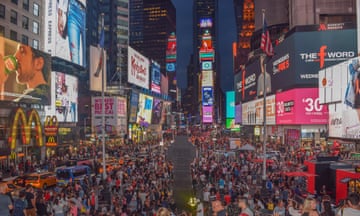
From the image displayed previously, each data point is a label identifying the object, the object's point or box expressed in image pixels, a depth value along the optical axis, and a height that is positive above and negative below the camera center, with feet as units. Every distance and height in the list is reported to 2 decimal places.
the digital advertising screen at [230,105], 532.44 +21.88
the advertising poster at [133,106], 271.08 +10.74
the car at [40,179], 87.72 -13.35
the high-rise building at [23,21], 156.56 +43.58
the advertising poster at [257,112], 268.54 +7.37
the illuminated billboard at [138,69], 255.91 +36.85
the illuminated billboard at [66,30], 190.90 +48.32
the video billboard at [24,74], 135.85 +18.17
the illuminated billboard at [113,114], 216.13 +4.57
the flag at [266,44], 80.74 +16.06
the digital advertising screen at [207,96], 532.32 +34.30
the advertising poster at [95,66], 87.10 +18.94
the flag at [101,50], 83.51 +15.50
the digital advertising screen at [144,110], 290.42 +8.97
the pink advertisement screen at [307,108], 212.02 +6.95
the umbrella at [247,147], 112.55 -7.74
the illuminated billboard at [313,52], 205.87 +37.17
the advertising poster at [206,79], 528.17 +57.13
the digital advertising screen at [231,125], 515.58 -5.64
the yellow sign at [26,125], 137.59 -1.38
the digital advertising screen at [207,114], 525.88 +9.43
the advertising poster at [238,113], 414.14 +8.05
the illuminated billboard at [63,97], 195.62 +12.74
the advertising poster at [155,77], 328.70 +38.42
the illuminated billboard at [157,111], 329.54 +8.70
